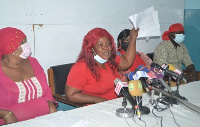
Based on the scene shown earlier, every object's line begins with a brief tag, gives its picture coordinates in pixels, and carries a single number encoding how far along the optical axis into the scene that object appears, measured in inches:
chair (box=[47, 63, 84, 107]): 110.2
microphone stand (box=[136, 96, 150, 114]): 71.7
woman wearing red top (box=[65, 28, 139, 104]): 92.7
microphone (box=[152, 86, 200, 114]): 60.1
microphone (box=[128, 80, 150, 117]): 64.6
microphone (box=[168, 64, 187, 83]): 72.6
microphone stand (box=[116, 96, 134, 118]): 68.6
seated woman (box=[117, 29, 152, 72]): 130.2
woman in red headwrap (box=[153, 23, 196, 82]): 150.6
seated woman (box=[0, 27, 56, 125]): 82.6
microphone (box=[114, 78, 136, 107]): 66.5
